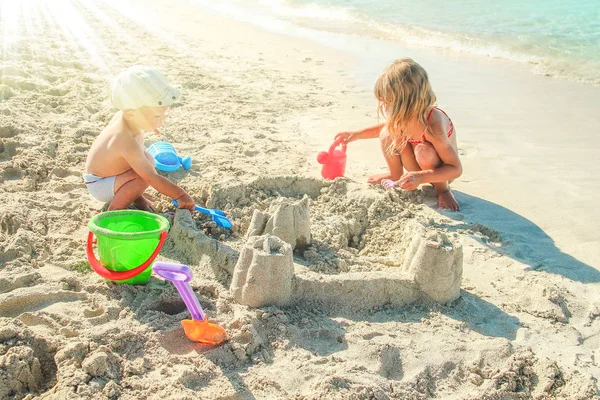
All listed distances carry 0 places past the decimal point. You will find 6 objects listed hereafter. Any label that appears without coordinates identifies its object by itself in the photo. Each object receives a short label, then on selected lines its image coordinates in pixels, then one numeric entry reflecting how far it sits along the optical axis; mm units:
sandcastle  2439
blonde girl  3441
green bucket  2461
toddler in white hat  2998
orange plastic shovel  2158
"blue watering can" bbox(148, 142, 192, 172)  3854
